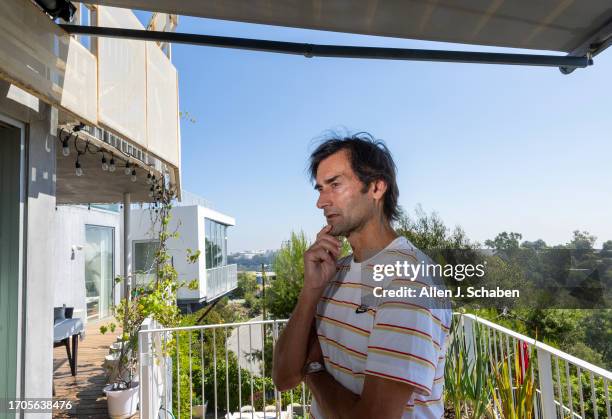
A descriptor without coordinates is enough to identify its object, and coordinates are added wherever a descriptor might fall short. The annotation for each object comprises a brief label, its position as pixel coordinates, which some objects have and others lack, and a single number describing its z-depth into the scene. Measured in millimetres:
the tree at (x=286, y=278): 12557
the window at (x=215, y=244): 17906
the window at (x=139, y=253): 14771
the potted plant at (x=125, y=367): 4027
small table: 4768
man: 820
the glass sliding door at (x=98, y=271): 10297
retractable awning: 1406
